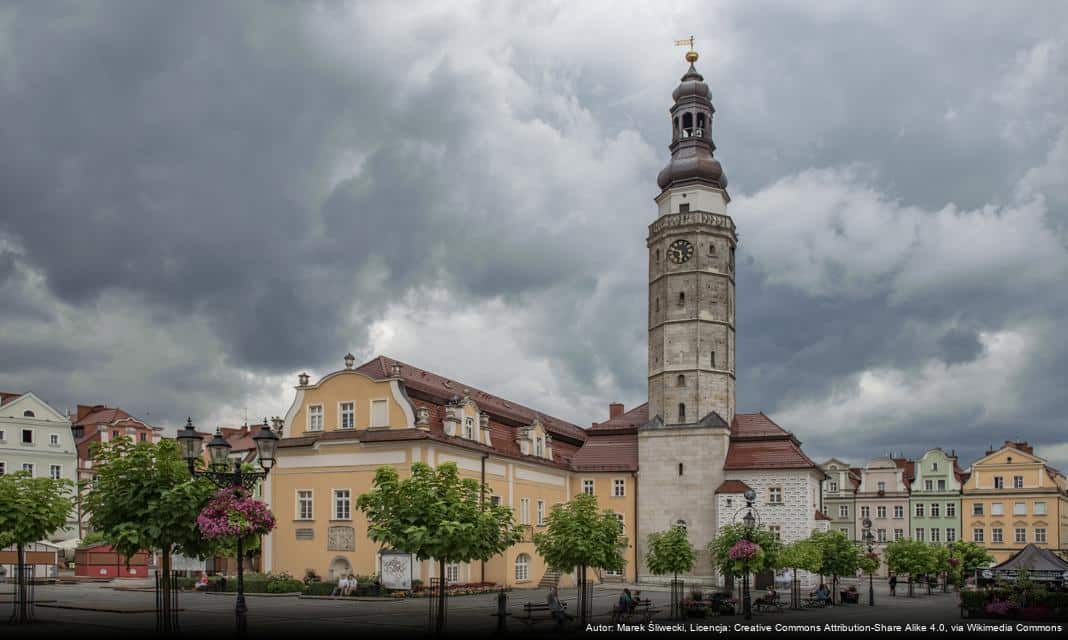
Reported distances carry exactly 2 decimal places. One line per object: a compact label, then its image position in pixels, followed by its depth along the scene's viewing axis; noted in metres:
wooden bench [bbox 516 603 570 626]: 33.25
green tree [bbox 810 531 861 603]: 52.53
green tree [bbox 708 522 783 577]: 42.58
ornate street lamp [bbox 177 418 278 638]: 23.66
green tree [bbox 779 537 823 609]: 46.09
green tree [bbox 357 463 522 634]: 27.66
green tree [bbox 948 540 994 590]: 75.16
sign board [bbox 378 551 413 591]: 47.62
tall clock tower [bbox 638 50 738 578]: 65.88
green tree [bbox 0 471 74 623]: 32.53
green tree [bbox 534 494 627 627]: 33.78
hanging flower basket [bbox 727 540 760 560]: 36.81
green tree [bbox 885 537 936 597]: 60.00
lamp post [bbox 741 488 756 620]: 36.16
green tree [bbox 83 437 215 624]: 25.53
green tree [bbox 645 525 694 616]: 43.03
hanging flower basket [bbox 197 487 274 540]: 24.14
